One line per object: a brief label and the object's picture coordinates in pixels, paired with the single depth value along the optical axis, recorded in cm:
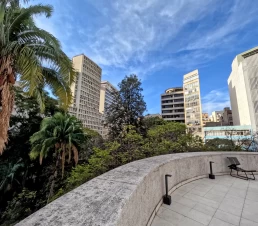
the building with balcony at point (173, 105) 6012
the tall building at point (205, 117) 8112
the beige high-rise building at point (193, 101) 5378
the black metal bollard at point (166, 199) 299
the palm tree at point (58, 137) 1103
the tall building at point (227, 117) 5952
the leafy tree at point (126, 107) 1109
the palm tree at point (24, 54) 424
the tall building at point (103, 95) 9694
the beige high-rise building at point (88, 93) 6500
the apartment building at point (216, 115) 8150
